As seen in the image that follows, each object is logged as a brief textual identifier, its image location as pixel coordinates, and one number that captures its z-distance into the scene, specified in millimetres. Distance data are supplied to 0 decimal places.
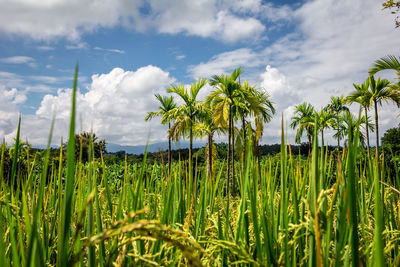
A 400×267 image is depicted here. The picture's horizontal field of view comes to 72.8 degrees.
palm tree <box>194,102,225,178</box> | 16217
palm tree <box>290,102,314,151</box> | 32594
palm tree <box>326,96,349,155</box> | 33750
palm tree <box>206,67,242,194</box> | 15469
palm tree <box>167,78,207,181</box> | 17266
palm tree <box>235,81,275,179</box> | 16047
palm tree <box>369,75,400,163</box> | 21052
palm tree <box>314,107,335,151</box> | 30438
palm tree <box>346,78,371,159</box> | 21881
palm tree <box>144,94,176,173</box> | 23328
